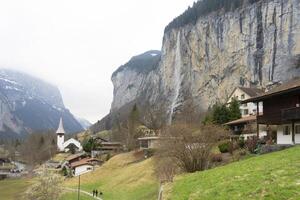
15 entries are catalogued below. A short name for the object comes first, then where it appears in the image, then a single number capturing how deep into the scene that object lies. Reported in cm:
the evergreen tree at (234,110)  4939
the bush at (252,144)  2751
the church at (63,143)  10539
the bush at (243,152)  2742
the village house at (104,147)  7418
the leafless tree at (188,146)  2515
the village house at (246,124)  3930
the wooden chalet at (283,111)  2468
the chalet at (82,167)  6328
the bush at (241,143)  3075
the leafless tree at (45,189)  3813
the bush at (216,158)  2823
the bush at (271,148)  2295
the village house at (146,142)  5552
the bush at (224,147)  3187
